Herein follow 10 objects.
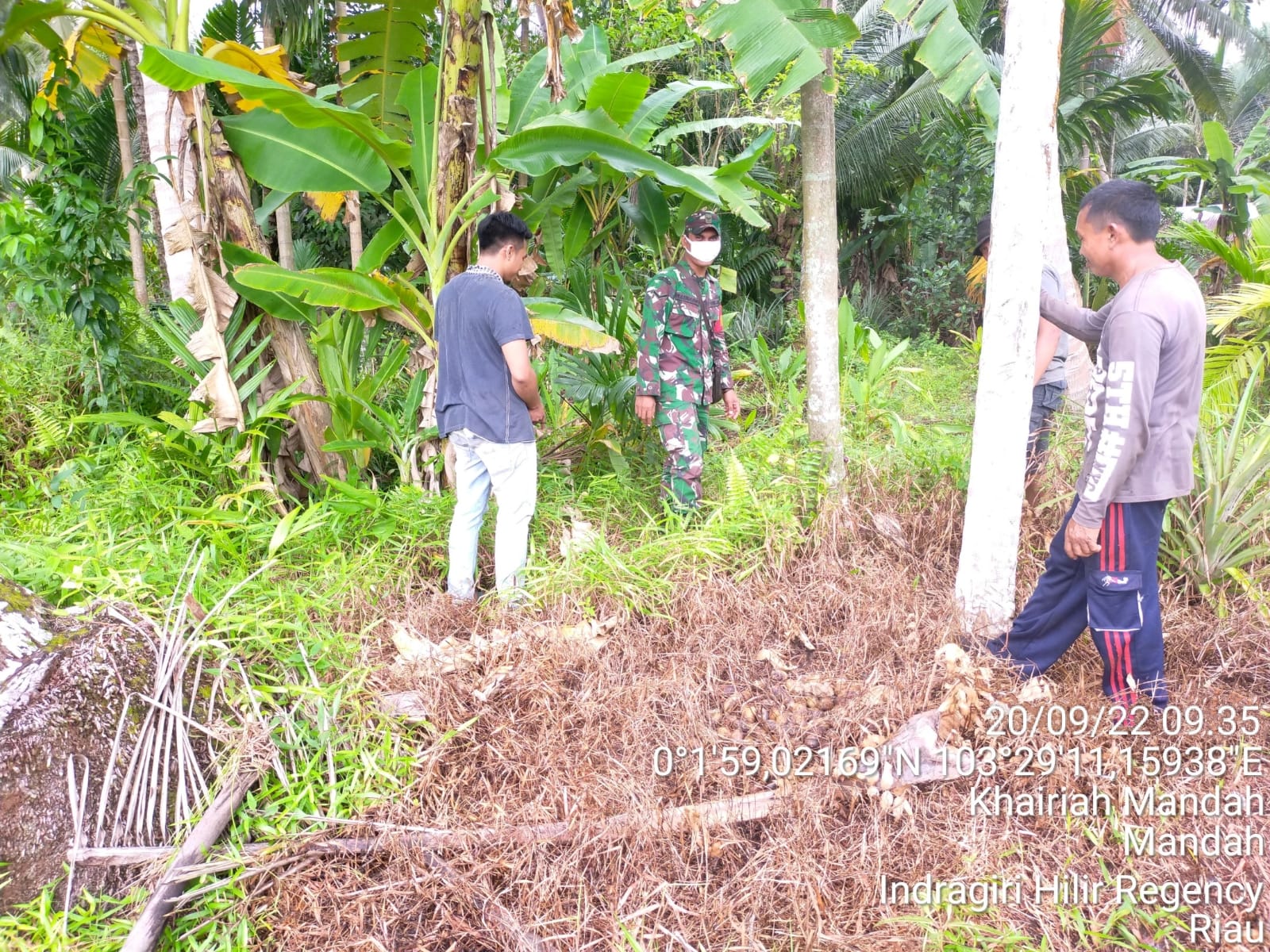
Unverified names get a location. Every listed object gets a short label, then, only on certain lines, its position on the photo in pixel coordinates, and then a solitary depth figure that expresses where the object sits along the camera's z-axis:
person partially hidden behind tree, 4.04
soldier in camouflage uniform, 4.31
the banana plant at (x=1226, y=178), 7.12
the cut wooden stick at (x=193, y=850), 2.13
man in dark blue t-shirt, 3.51
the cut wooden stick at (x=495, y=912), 2.14
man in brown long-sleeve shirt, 2.56
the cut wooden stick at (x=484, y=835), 2.31
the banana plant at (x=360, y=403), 4.36
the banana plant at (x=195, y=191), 4.15
